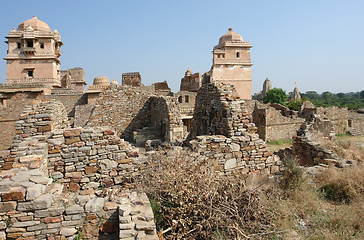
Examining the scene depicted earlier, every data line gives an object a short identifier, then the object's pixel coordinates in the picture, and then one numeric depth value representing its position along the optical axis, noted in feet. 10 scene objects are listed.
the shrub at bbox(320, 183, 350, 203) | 15.42
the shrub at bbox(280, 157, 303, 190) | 15.93
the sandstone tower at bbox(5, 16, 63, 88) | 96.89
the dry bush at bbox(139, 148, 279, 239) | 10.77
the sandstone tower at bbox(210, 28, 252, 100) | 123.75
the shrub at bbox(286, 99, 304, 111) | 113.91
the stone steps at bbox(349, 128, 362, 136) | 66.69
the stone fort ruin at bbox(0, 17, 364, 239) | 9.80
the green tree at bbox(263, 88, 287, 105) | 157.69
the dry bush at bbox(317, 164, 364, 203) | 15.19
